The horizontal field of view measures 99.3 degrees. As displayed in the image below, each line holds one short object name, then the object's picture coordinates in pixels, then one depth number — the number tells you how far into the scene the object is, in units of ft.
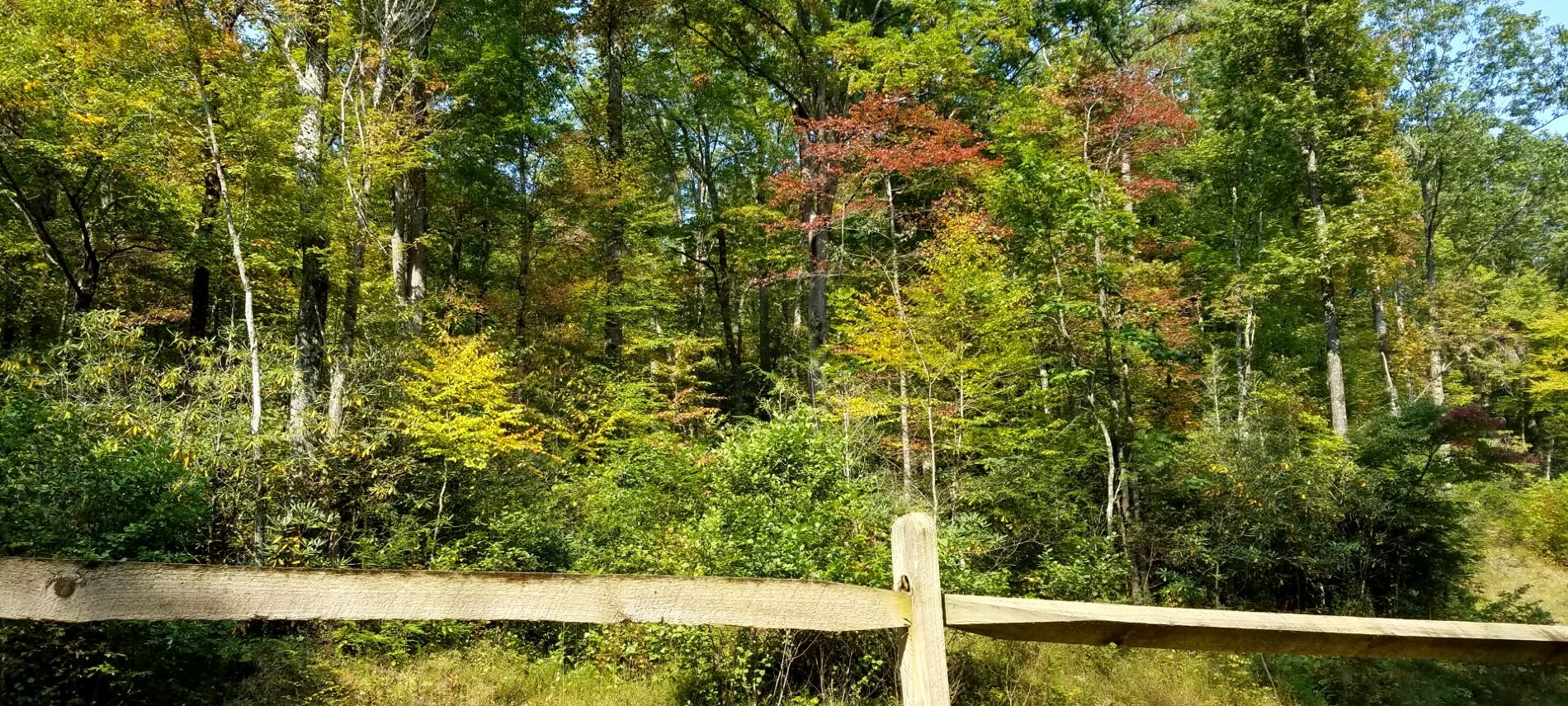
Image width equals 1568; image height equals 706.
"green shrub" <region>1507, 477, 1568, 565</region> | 36.58
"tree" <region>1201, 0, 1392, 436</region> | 44.37
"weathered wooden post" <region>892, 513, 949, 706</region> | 6.02
